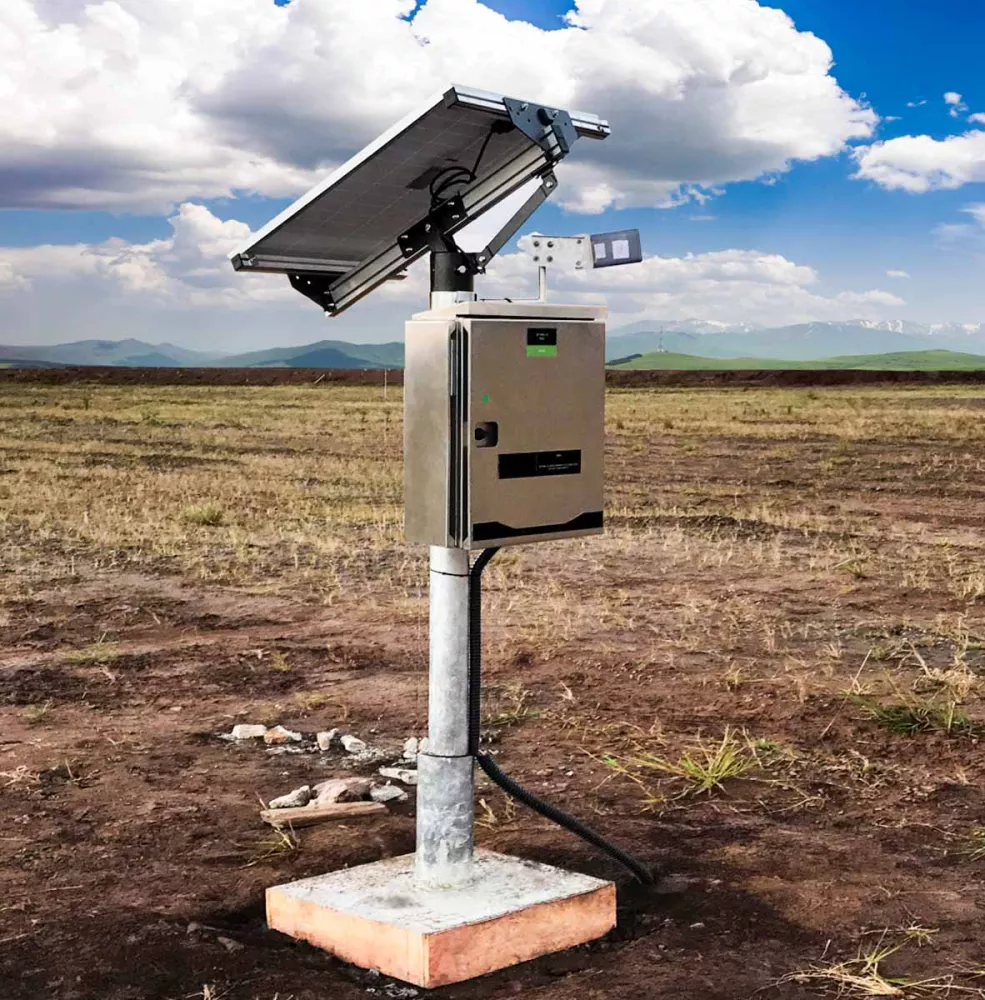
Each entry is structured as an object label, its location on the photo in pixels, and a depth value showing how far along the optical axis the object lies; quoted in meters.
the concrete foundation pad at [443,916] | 4.22
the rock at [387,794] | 6.04
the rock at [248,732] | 7.08
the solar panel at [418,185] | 4.10
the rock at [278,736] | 6.99
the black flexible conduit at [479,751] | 4.42
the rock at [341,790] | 5.95
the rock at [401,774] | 6.30
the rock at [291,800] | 5.89
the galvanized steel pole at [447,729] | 4.38
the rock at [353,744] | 6.82
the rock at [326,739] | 6.88
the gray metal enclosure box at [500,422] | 4.13
